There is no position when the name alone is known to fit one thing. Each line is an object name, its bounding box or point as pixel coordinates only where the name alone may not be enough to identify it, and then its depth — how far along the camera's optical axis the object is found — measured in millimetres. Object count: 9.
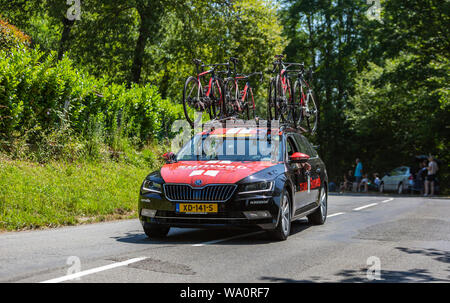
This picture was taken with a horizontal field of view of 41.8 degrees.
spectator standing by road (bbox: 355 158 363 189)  39188
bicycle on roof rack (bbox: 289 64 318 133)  13393
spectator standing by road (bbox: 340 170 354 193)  43219
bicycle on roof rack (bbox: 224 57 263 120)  13609
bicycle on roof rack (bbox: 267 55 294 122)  12766
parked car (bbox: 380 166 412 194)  36344
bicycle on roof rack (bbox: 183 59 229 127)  12039
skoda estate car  8203
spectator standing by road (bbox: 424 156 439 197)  29672
